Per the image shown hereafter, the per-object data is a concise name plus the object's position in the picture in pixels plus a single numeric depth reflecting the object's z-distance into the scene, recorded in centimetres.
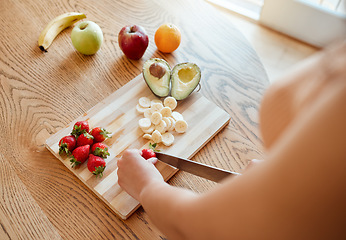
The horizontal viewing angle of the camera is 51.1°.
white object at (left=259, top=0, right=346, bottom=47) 267
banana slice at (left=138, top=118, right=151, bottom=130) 129
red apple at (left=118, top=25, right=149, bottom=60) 147
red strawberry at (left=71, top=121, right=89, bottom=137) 125
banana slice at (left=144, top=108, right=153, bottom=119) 134
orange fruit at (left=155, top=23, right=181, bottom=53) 150
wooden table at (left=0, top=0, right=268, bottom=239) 110
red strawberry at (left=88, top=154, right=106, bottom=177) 117
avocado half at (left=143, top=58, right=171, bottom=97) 137
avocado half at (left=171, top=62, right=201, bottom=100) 138
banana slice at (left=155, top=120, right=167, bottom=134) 129
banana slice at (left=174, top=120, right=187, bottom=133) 131
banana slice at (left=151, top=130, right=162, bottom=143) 127
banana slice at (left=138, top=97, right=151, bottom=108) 137
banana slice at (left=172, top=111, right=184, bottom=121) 133
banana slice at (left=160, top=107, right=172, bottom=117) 133
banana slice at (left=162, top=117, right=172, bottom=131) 130
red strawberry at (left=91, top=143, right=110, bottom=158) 120
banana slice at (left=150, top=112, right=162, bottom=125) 130
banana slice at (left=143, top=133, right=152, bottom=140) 128
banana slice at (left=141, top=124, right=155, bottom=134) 130
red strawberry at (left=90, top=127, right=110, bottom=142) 126
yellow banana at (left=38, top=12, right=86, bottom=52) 155
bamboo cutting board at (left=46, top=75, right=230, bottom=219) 115
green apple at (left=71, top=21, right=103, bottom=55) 149
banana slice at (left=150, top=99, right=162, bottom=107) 139
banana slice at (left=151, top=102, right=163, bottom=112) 135
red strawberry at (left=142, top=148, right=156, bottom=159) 120
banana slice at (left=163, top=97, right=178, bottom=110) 137
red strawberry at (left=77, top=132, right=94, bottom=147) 123
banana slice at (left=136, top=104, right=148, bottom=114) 135
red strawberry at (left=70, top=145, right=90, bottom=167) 118
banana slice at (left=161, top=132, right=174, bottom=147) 128
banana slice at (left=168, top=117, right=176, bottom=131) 131
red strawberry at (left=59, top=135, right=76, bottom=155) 120
